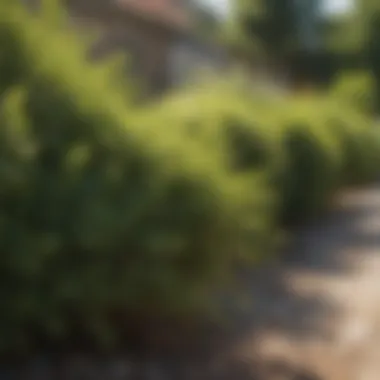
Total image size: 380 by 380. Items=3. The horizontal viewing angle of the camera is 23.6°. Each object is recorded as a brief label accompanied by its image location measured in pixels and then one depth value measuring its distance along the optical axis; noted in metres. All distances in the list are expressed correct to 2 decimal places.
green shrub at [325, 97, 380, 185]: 17.70
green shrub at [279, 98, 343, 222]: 13.28
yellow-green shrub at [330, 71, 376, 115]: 21.91
